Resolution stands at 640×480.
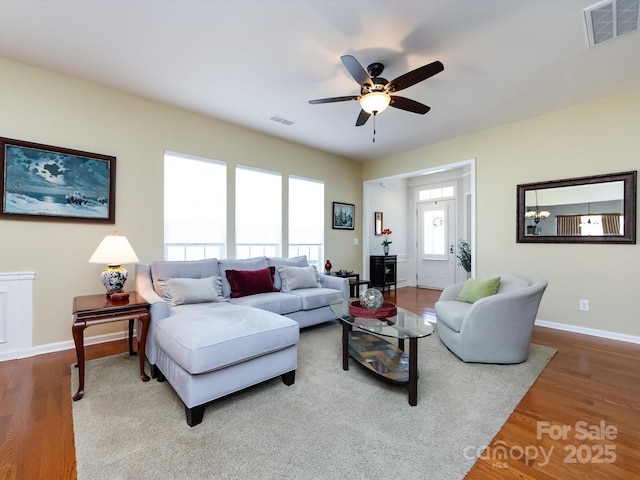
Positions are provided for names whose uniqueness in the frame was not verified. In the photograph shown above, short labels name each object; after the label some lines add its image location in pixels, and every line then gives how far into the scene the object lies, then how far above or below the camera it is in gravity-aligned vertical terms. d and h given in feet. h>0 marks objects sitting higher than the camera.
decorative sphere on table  8.52 -1.77
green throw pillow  10.02 -1.74
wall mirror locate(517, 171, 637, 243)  10.98 +1.22
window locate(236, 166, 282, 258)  14.39 +1.40
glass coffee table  6.51 -3.32
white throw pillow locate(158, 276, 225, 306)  9.32 -1.67
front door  22.15 -0.34
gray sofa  5.99 -2.15
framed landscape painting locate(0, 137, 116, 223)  9.04 +1.89
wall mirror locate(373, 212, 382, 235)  21.97 +1.25
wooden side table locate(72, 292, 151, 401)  6.89 -1.86
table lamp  8.30 -0.57
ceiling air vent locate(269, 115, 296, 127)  13.07 +5.49
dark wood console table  20.76 -2.17
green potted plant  17.66 -0.99
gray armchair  8.45 -2.58
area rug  4.70 -3.68
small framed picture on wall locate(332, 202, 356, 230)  18.69 +1.60
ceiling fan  7.21 +4.21
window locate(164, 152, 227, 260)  12.30 +1.44
